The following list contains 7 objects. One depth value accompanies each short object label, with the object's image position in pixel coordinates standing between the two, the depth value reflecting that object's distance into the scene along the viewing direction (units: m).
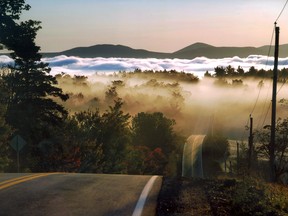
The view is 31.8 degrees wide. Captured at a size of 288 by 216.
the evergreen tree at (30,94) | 50.64
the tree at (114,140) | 71.75
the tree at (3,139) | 43.94
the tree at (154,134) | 115.81
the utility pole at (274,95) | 32.06
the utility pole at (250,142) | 51.34
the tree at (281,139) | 52.19
